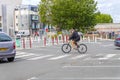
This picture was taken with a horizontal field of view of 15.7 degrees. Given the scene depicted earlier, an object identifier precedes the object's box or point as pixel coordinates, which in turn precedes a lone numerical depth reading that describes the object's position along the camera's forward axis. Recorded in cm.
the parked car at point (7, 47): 2105
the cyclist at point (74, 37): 2897
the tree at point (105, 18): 15951
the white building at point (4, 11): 3027
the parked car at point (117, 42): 3317
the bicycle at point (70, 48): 2858
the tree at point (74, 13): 7262
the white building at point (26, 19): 13362
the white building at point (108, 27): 11587
